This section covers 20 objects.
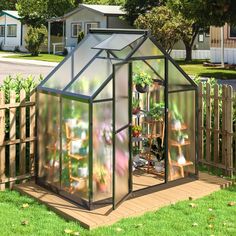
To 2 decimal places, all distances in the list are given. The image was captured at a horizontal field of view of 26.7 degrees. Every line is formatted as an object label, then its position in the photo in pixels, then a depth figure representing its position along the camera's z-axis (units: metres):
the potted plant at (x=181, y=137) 8.59
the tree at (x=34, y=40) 48.66
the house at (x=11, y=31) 59.84
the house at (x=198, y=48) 49.31
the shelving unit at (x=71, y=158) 7.39
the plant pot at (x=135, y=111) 8.94
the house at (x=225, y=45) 39.12
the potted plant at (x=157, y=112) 8.68
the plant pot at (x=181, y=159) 8.60
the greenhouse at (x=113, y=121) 7.17
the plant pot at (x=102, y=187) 7.29
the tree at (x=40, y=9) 57.00
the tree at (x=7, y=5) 83.00
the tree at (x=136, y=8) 48.31
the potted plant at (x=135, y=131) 8.90
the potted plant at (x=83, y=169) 7.33
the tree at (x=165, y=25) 39.34
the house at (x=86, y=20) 48.93
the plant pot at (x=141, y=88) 8.82
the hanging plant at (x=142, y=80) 8.66
